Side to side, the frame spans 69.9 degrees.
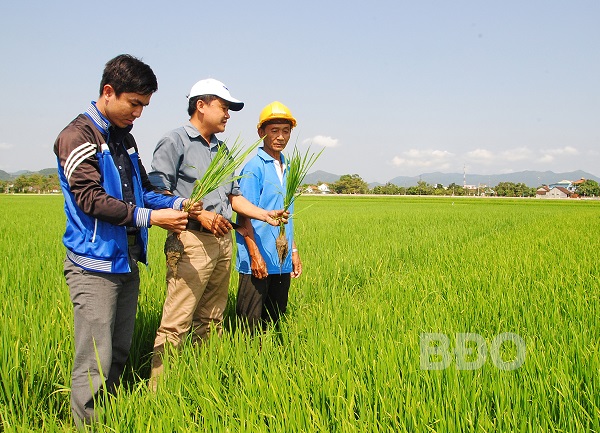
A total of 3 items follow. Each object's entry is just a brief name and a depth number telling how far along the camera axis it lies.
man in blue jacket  1.55
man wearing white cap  2.10
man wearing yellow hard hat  2.44
